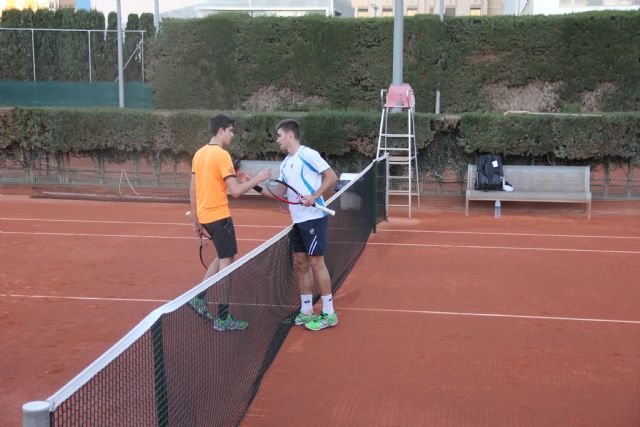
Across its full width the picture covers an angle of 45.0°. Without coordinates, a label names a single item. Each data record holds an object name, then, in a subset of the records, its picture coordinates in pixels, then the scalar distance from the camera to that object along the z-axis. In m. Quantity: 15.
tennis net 3.26
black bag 14.97
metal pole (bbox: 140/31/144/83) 28.73
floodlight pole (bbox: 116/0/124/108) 25.48
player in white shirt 6.69
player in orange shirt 6.62
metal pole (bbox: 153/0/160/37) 28.75
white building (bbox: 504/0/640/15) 40.88
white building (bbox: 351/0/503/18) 68.62
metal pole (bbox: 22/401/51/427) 2.60
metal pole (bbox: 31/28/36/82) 28.94
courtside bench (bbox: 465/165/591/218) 14.57
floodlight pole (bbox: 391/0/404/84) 17.14
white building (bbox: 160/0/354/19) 49.47
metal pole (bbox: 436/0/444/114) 24.70
